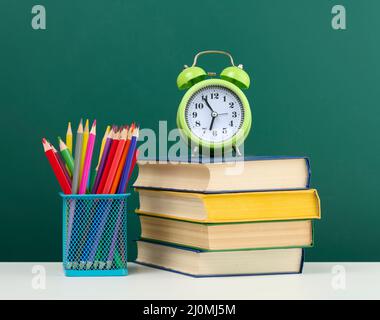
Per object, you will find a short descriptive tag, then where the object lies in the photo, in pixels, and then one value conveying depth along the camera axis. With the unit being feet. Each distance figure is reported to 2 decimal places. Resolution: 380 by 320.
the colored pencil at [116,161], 5.42
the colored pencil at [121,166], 5.43
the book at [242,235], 5.36
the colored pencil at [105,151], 5.42
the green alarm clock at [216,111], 5.64
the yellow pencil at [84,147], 5.42
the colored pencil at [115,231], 5.42
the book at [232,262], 5.39
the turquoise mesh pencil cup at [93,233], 5.42
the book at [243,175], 5.36
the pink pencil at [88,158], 5.42
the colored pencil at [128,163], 5.42
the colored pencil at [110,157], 5.43
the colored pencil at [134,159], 5.45
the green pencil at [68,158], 5.45
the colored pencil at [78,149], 5.40
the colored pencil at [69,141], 5.50
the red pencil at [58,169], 5.39
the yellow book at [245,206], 5.34
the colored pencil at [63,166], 5.44
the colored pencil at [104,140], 5.46
